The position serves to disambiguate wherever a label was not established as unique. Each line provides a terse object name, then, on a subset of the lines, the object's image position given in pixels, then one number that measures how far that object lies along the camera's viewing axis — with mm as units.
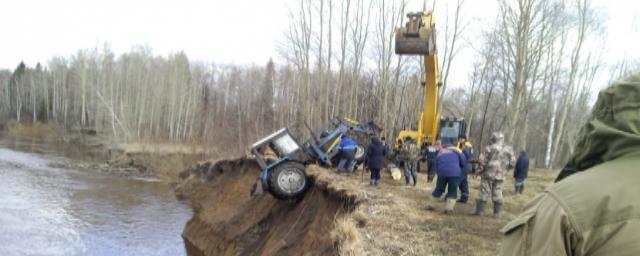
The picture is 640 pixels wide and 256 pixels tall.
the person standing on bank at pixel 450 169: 10039
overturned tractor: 12625
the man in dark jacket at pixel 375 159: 13562
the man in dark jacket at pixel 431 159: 15375
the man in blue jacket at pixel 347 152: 15516
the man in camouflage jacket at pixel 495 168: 9539
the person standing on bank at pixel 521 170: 14367
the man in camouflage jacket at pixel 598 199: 1460
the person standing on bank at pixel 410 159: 14414
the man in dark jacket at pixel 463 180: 11002
